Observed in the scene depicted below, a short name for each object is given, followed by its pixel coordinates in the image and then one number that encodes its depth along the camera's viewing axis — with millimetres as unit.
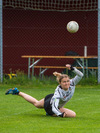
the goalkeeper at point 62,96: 17164
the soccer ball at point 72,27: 25819
